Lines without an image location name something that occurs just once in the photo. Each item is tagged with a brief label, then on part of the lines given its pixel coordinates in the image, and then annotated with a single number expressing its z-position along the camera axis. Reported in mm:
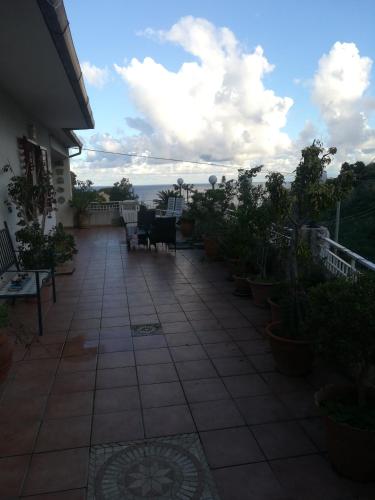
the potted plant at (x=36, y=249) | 4961
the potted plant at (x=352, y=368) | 1886
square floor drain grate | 3846
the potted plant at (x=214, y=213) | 6824
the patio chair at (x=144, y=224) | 8664
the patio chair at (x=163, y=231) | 8094
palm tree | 13203
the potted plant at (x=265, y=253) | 4445
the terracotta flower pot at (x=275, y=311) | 3581
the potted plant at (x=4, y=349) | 2652
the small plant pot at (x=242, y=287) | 5105
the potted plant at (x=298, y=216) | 2848
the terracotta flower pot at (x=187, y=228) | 10188
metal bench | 3666
